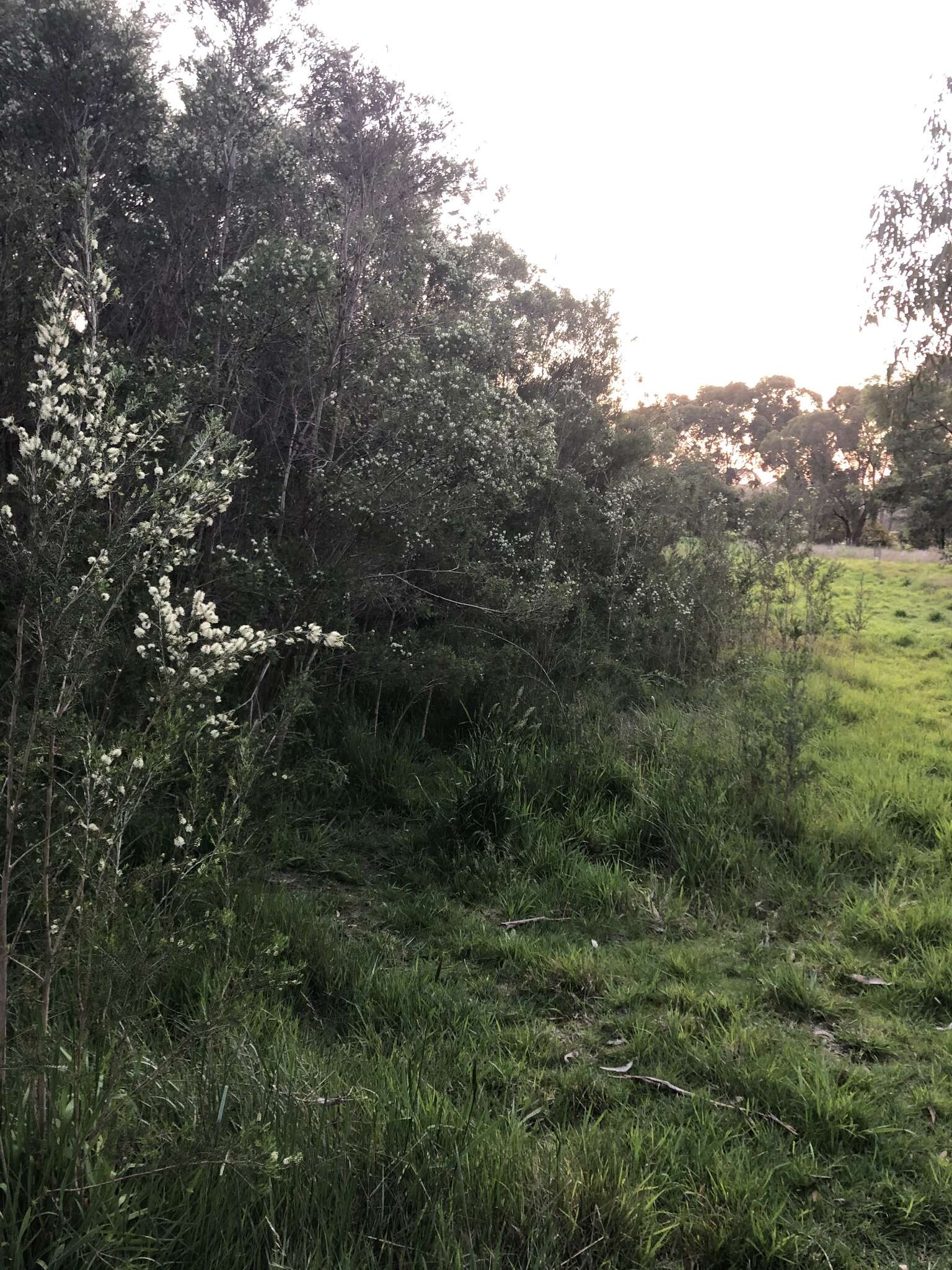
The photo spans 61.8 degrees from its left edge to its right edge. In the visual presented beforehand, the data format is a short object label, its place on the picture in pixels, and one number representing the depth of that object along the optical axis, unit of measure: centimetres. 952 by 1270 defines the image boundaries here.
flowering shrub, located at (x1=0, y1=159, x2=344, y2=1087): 218
